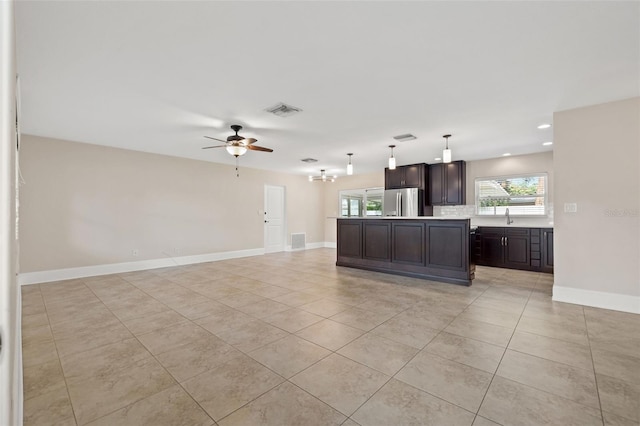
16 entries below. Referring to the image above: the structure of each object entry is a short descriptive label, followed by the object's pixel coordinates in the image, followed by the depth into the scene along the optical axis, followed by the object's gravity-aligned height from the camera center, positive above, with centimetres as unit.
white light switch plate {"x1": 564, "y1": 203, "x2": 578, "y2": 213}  363 +6
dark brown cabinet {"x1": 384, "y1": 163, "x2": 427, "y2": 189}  712 +97
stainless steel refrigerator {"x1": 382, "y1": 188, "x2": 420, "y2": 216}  707 +29
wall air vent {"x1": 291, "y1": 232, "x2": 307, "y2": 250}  909 -88
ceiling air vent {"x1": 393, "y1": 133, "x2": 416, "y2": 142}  479 +133
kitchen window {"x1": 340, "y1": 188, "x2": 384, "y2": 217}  916 +40
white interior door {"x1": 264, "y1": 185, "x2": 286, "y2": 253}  845 -12
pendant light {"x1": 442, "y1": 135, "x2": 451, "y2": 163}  446 +93
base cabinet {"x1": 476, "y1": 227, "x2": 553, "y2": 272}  547 -73
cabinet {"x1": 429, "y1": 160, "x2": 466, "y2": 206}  687 +74
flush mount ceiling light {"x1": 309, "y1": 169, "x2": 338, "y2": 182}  800 +114
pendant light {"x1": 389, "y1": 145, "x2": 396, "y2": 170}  517 +94
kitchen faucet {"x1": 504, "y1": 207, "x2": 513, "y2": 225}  631 -17
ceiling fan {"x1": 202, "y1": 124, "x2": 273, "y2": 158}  422 +108
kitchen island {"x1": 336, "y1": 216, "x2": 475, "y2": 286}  461 -62
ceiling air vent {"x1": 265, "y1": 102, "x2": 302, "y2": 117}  354 +136
